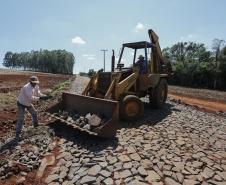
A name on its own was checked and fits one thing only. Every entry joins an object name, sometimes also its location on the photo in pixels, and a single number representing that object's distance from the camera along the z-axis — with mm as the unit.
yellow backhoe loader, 4105
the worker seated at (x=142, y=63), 6232
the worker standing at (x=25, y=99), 4262
